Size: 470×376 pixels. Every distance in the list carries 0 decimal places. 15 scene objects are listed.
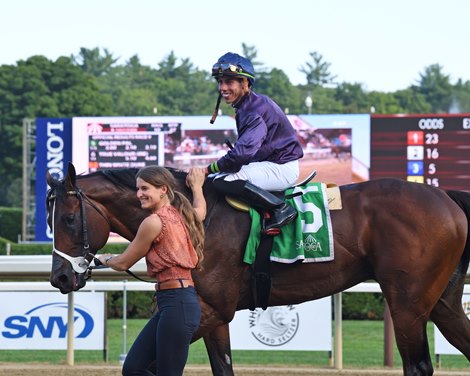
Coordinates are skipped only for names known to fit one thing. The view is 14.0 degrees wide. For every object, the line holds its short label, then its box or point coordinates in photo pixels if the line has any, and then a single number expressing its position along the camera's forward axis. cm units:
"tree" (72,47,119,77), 17643
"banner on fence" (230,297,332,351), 1693
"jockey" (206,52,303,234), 1134
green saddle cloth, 1143
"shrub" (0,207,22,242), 7530
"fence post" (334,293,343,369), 1648
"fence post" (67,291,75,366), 1652
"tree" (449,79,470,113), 14408
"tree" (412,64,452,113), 16407
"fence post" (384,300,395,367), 1659
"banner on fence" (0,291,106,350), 1699
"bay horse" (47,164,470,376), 1133
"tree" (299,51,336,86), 18597
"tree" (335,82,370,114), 14822
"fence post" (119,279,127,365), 1679
